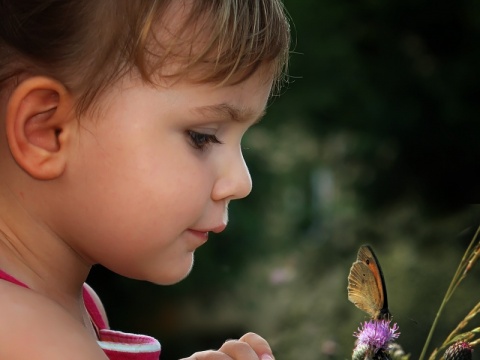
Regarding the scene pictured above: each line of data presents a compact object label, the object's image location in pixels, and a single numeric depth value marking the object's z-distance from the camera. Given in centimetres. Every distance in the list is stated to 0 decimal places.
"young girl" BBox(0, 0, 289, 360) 69
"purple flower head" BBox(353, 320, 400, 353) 61
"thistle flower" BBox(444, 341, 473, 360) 59
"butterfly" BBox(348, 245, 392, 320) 63
